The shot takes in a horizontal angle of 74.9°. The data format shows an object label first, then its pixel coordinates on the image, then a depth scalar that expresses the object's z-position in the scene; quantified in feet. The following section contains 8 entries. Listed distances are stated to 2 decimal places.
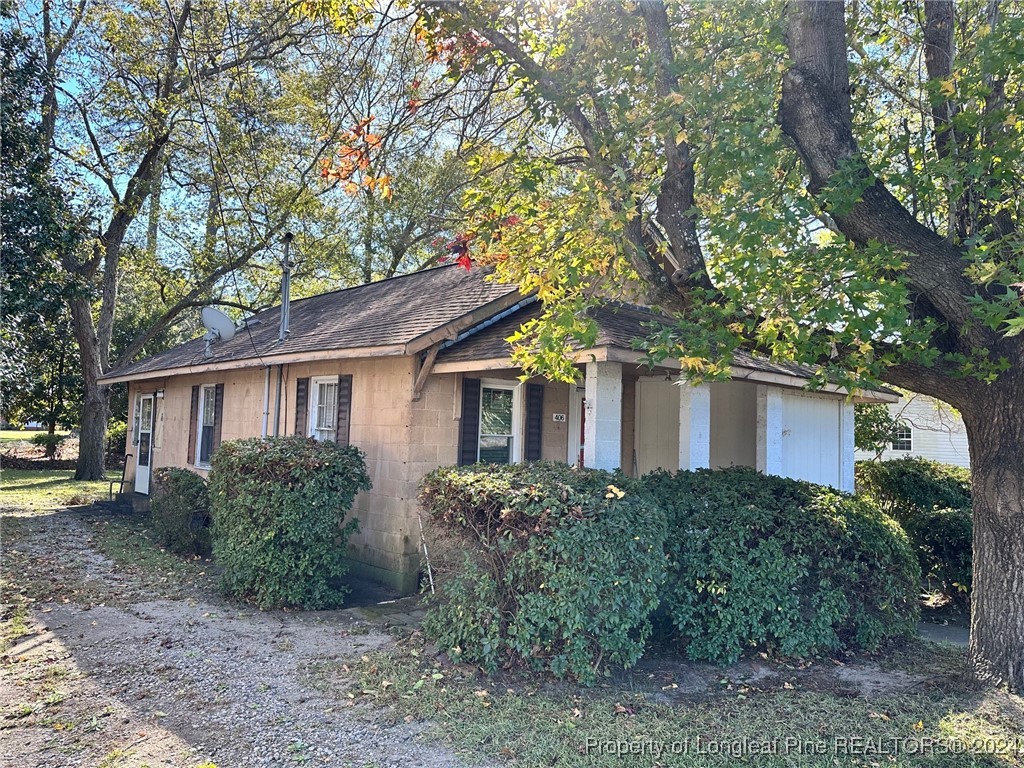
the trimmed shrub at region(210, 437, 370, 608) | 23.70
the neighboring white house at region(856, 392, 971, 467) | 77.30
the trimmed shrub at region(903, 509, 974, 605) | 25.91
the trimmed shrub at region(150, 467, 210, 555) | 32.94
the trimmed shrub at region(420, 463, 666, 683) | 16.90
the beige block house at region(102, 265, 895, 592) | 26.50
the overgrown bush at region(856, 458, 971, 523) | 38.65
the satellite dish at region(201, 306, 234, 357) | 38.73
